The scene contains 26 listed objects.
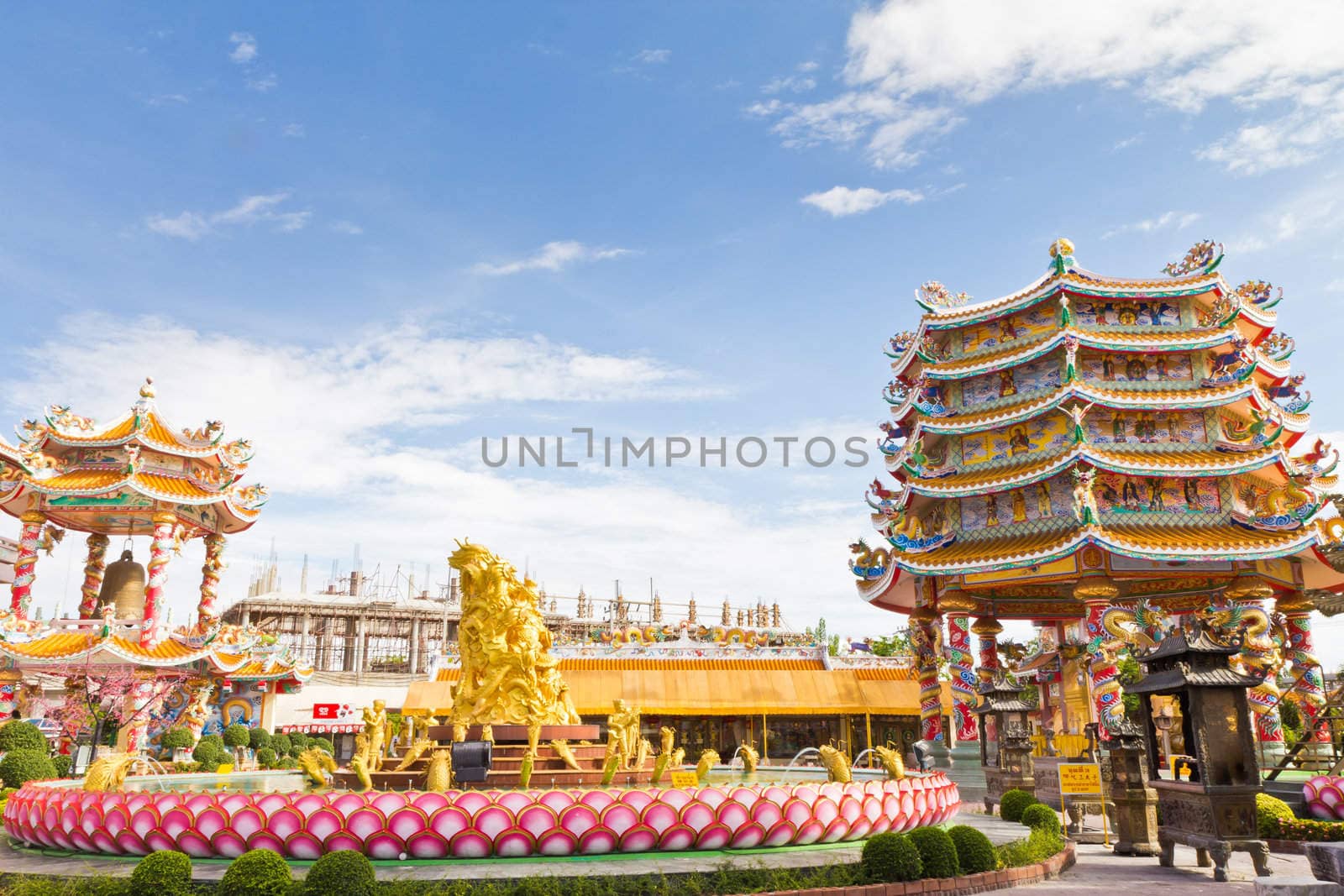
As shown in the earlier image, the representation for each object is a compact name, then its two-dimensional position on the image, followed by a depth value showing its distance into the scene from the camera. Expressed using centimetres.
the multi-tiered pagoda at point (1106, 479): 2725
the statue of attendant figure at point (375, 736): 1603
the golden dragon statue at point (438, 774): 1375
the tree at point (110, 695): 3538
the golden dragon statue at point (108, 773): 1428
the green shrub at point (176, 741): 3616
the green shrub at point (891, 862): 1173
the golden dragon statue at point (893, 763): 1591
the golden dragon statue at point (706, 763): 1543
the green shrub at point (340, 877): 994
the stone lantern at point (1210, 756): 1421
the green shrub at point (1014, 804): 1808
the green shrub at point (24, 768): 2248
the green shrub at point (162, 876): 1019
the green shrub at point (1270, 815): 1678
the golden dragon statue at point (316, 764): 1529
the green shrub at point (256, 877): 998
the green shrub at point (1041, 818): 1543
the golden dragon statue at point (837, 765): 1548
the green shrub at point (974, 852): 1256
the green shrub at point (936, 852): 1209
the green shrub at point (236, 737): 3897
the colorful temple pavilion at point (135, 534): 3556
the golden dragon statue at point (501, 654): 1722
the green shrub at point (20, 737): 2666
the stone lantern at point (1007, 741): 2188
